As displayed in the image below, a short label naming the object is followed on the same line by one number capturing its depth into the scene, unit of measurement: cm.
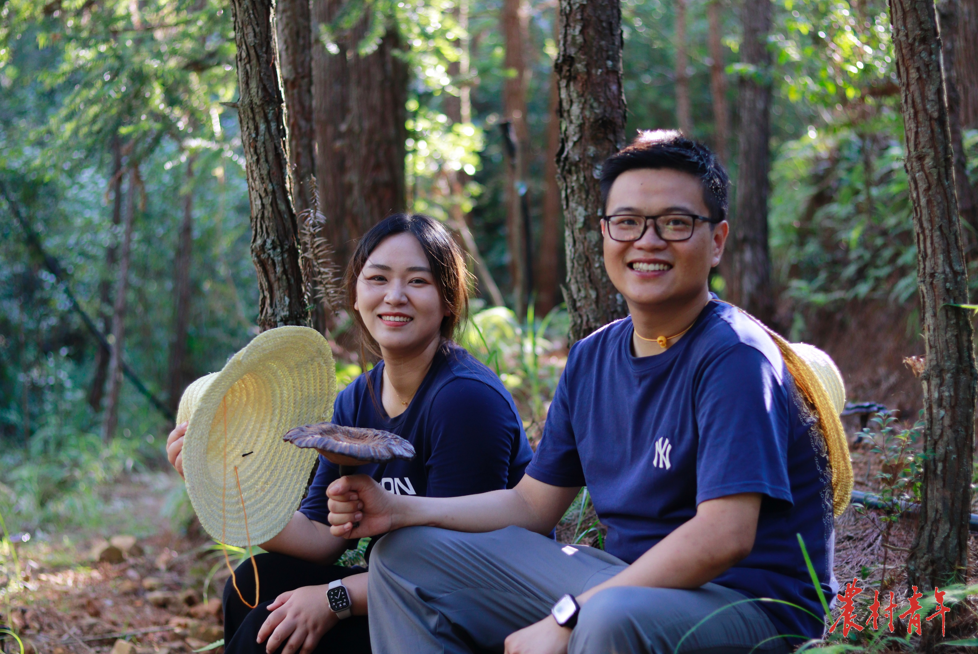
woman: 214
